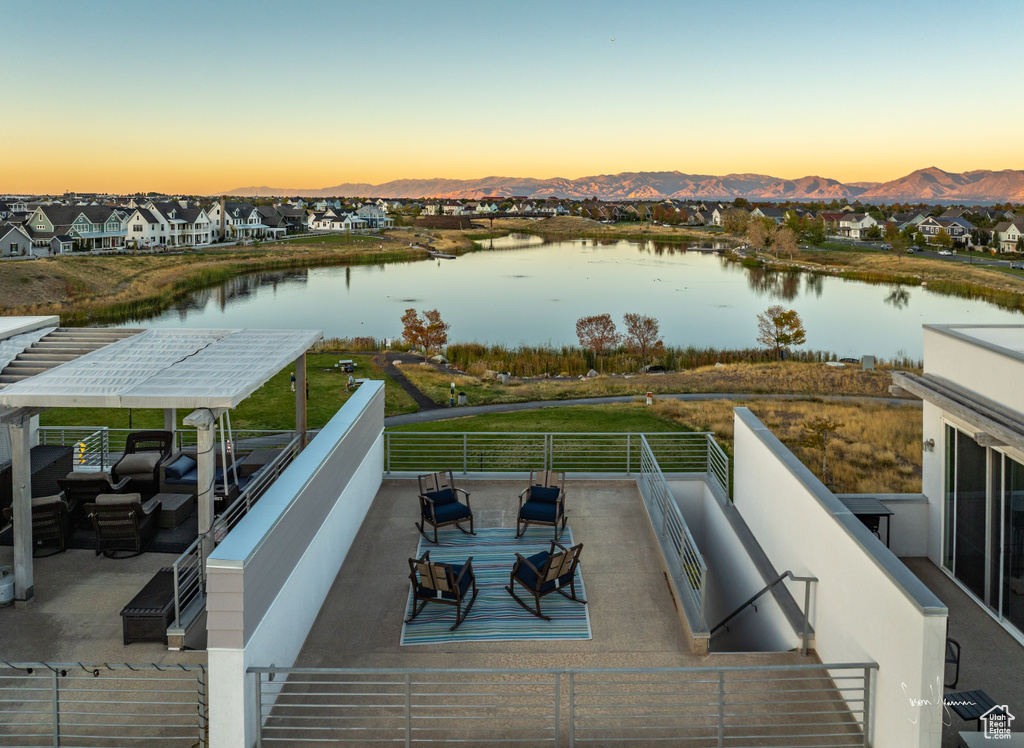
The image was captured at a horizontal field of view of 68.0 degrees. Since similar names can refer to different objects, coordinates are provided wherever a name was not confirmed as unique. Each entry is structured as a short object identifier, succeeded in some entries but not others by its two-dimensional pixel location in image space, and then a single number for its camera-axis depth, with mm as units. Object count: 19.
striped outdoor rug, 7039
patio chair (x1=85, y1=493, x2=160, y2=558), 7906
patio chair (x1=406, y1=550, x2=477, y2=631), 7102
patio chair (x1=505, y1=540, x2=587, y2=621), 7359
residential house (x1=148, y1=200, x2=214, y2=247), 97312
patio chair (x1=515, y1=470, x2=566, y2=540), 9234
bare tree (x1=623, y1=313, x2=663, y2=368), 38875
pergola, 6598
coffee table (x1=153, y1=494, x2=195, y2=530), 8539
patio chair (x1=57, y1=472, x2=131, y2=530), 8531
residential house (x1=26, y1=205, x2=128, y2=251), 84125
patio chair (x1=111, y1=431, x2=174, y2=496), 9227
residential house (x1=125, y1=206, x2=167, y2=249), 92750
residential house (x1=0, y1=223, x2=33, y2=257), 75125
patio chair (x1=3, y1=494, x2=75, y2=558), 7996
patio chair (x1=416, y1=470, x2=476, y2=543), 9133
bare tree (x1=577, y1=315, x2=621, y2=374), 38656
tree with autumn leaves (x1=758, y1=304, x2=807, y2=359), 39406
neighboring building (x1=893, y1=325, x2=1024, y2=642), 7160
